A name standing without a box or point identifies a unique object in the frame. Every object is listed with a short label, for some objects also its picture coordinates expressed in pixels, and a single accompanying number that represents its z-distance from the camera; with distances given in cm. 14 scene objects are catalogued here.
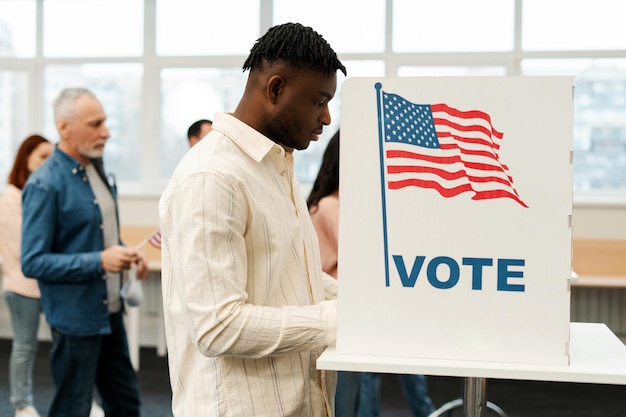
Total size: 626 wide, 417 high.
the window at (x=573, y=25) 598
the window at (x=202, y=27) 645
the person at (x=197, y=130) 406
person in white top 142
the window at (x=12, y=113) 683
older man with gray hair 286
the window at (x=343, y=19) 623
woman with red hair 415
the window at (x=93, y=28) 659
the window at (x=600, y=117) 604
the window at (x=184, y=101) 655
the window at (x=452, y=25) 606
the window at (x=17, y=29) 677
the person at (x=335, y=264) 323
